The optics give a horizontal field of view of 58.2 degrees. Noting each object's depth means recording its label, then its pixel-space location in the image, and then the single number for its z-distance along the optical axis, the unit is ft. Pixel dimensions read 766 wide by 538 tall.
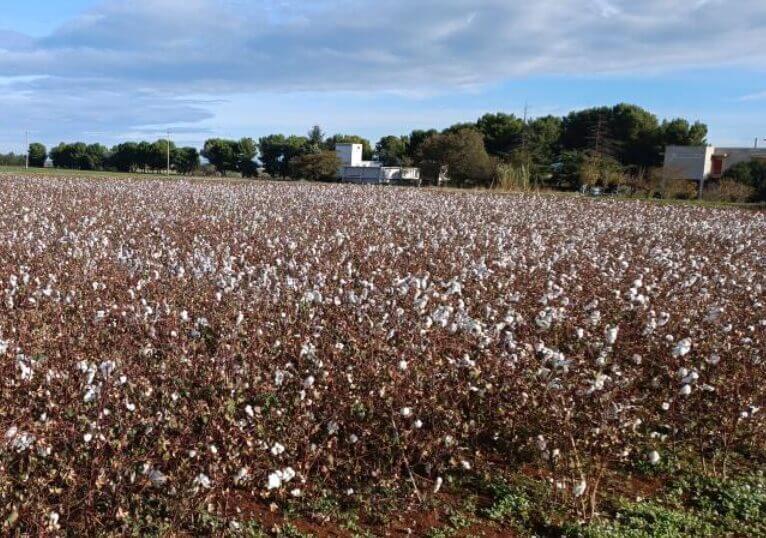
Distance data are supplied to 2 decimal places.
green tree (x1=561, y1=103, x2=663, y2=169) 198.29
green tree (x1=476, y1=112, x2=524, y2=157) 213.25
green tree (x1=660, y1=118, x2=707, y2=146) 195.21
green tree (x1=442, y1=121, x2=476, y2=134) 220.10
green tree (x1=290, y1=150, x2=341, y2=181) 201.36
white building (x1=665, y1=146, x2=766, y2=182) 177.58
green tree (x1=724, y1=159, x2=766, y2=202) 134.51
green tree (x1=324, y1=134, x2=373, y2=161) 296.16
